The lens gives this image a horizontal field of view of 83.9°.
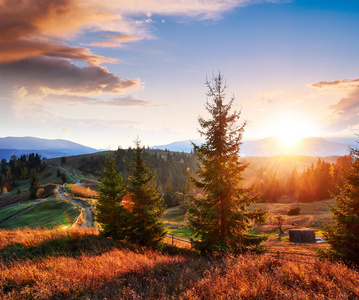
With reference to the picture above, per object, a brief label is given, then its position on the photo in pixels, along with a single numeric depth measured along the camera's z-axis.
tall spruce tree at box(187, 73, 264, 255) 13.54
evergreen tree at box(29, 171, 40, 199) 71.49
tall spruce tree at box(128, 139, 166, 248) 18.70
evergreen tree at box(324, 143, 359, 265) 13.55
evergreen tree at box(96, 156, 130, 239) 21.27
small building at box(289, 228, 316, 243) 38.93
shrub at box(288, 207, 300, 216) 63.47
